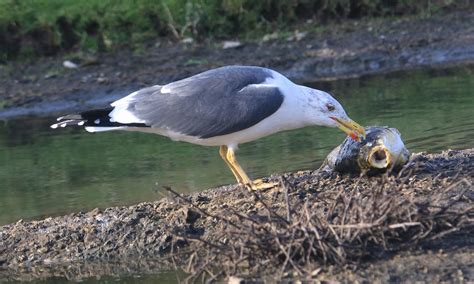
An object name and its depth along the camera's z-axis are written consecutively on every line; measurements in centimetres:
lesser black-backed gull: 1694
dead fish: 1673
